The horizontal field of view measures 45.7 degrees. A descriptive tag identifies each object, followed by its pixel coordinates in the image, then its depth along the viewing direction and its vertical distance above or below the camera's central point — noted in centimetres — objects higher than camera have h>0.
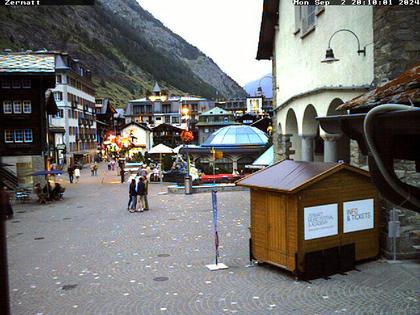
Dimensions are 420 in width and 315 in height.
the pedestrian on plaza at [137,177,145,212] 2408 -246
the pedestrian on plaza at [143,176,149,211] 2431 -288
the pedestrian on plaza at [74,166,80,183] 4609 -269
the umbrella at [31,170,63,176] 3179 -176
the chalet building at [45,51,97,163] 7356 +567
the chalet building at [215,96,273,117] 13198 +1095
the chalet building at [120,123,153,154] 10944 +180
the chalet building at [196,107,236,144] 9562 +395
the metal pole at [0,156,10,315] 227 -59
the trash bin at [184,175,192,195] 3164 -281
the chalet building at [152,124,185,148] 11547 +144
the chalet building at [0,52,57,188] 3844 +231
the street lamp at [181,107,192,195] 3164 -281
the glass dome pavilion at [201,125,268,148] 5122 +20
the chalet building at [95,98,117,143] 11150 +629
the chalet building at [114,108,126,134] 13825 +660
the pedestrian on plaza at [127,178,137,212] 2414 -257
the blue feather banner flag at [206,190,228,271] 1267 -321
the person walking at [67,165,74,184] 4575 -276
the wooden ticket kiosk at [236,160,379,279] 1145 -194
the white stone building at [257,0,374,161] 1448 +264
